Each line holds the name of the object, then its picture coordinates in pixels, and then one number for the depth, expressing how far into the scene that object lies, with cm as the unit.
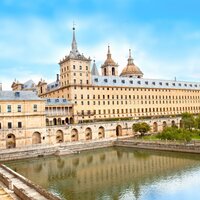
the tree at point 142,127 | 6500
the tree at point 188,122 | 6500
